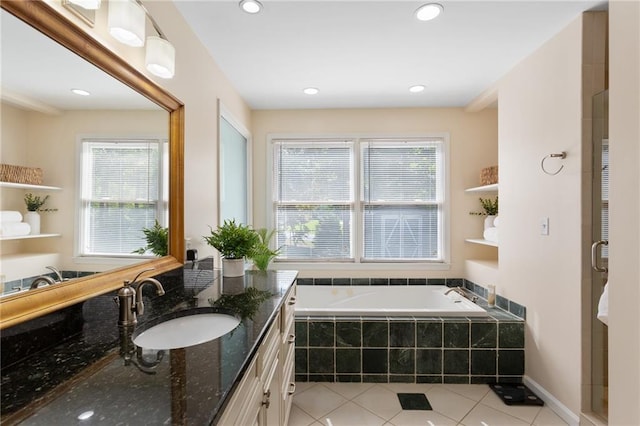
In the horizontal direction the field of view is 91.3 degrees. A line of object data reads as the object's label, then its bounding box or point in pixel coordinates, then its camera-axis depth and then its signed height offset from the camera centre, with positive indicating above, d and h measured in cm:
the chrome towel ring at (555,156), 198 +36
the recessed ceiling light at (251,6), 173 +116
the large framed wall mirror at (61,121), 86 +31
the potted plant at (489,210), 320 +3
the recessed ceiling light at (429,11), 177 +117
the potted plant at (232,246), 189 -21
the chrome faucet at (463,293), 292 -78
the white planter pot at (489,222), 319 -9
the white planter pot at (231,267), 189 -33
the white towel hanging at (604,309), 146 -45
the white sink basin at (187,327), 113 -45
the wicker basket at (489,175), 302 +38
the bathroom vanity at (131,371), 63 -39
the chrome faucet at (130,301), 108 -32
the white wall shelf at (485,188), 294 +25
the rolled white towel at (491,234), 297 -20
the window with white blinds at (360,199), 349 +16
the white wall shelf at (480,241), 295 -28
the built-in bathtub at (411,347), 236 -102
